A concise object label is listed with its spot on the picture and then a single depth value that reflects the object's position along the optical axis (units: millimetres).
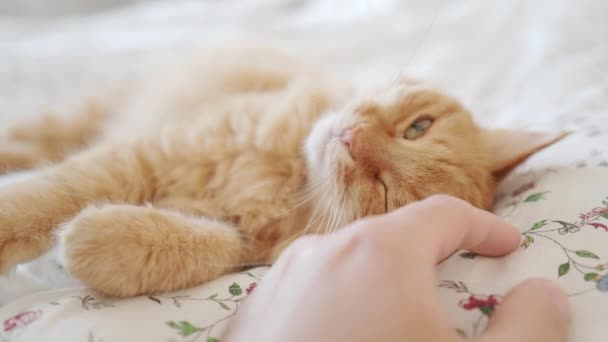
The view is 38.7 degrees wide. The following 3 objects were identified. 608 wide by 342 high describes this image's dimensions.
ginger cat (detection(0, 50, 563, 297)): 415
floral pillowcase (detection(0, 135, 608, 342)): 376
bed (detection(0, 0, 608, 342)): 386
